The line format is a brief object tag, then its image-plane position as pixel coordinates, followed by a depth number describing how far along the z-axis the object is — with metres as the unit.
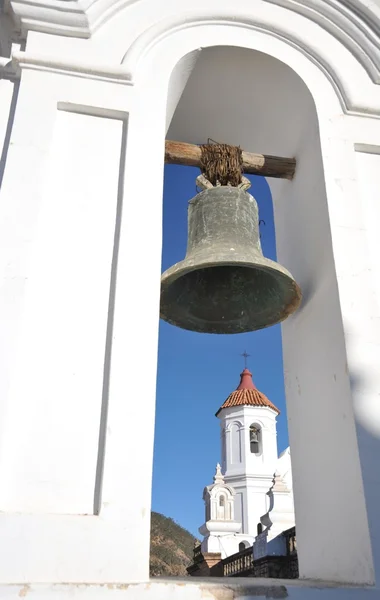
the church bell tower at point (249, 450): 21.16
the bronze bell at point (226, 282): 2.35
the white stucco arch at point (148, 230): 1.68
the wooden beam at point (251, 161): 2.62
